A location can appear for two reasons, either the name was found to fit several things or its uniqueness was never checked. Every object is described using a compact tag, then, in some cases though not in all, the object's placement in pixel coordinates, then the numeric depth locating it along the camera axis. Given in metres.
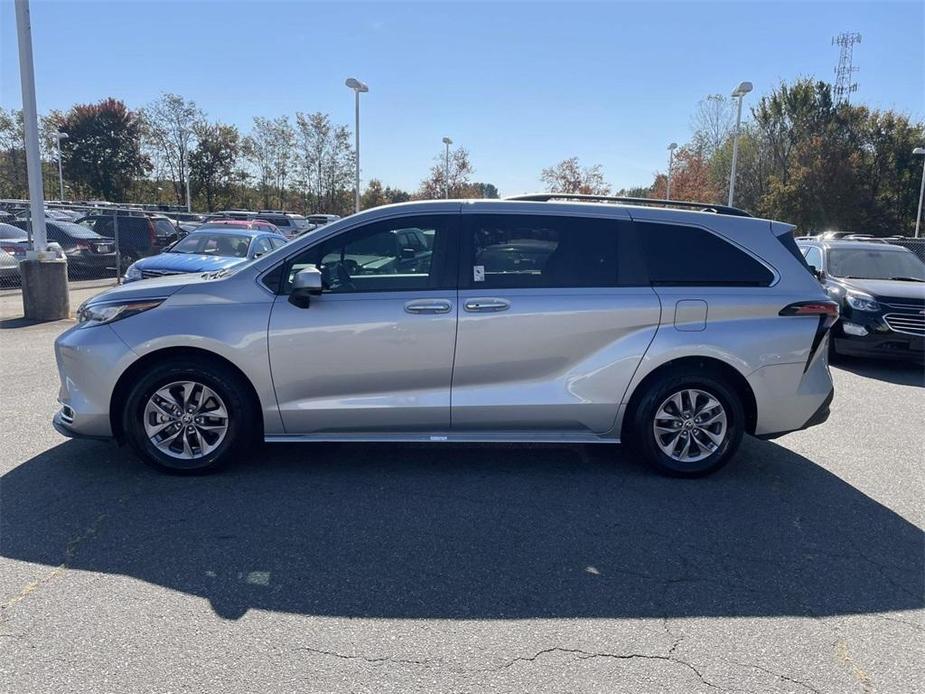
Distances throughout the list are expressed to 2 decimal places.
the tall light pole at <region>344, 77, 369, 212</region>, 22.84
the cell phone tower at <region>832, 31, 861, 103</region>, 42.69
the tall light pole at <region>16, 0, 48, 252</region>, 10.02
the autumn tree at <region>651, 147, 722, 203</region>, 43.59
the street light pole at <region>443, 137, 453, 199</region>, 41.50
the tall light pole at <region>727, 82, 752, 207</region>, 22.17
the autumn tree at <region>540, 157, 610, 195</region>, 48.78
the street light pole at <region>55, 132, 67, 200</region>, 40.94
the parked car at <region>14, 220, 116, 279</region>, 17.83
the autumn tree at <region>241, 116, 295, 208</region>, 41.19
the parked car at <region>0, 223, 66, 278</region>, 14.71
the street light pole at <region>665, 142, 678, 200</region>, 40.89
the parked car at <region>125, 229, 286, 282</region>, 10.88
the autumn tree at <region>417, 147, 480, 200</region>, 47.25
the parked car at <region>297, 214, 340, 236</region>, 28.52
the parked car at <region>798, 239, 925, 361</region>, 8.95
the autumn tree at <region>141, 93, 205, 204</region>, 41.38
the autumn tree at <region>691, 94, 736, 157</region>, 47.24
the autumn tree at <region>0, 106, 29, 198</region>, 41.00
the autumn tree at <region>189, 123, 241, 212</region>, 42.88
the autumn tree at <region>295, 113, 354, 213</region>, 40.97
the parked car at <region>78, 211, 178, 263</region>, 19.98
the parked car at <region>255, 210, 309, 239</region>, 26.73
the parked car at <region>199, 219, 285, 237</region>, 17.79
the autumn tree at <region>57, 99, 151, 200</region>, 45.81
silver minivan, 4.54
